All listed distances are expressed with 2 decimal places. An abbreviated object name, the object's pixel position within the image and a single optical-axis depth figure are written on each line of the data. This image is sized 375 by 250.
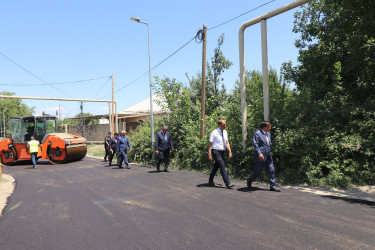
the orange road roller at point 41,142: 14.85
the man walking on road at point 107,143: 15.31
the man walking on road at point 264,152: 6.68
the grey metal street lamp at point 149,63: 13.96
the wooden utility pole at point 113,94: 25.31
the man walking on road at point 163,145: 10.69
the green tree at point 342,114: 7.10
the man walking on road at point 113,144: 14.14
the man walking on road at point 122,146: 12.07
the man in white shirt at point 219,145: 7.16
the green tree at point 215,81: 21.61
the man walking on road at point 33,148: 13.58
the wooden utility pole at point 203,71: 11.74
